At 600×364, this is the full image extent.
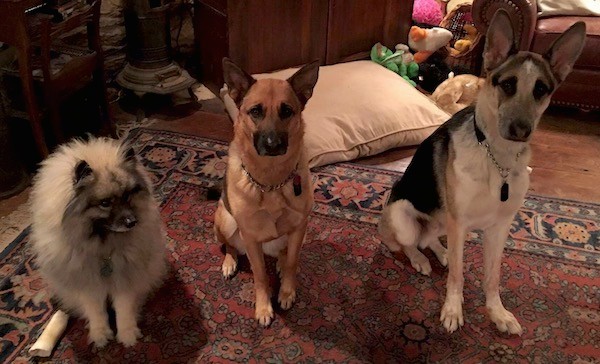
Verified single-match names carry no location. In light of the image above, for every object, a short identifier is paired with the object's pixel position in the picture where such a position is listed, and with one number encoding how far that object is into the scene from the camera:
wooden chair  2.46
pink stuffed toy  4.13
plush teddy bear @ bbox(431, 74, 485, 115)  3.56
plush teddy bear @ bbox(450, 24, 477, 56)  3.96
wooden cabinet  3.30
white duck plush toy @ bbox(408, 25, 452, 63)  3.90
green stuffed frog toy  3.84
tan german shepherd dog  1.79
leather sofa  3.32
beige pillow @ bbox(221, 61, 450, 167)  3.00
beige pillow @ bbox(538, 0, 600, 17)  3.50
